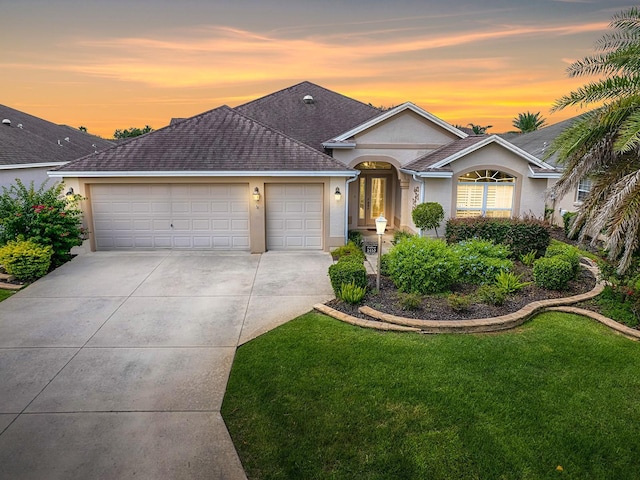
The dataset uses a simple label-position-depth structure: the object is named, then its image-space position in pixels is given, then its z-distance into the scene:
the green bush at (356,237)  14.71
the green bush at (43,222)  11.77
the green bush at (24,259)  10.88
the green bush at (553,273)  9.73
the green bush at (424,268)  9.40
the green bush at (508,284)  9.40
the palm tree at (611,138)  7.00
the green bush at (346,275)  9.28
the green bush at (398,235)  15.56
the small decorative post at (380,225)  9.18
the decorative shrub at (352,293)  8.96
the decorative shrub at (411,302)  8.46
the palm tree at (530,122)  43.91
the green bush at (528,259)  11.86
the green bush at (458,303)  8.38
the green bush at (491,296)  8.73
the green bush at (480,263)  10.11
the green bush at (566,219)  16.98
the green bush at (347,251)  12.38
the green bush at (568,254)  10.48
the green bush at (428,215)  14.62
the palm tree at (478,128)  46.59
